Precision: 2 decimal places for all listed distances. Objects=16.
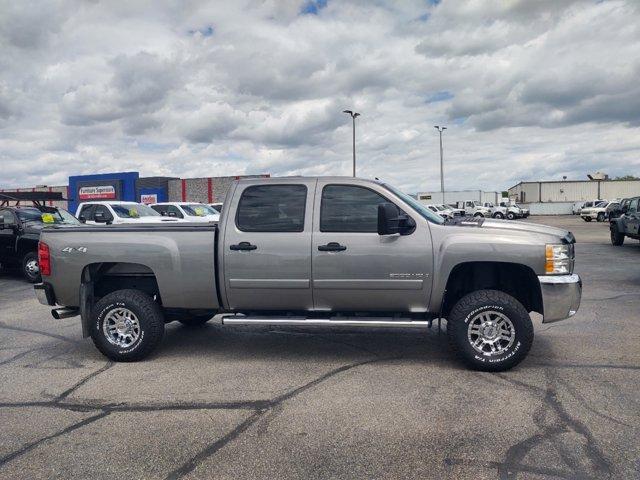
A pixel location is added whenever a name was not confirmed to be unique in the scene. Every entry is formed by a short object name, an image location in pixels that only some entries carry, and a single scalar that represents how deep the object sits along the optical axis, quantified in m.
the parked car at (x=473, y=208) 48.53
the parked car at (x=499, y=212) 48.78
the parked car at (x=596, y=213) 41.12
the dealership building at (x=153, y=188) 41.53
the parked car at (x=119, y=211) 16.55
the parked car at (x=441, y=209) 40.36
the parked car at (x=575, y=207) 62.78
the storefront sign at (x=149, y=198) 41.72
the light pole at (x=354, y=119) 38.94
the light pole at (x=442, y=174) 56.22
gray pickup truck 5.02
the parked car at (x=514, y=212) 49.66
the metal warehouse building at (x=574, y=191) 68.62
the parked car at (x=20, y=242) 11.88
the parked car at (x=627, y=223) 16.28
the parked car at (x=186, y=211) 20.72
